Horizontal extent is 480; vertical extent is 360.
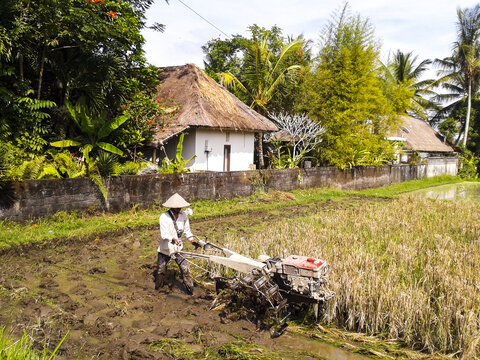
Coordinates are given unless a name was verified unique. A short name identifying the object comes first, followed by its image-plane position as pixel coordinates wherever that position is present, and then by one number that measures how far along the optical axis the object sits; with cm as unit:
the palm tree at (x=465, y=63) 3175
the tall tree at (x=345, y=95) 1973
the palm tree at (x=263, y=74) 1991
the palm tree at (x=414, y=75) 3453
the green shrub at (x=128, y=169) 1136
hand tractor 471
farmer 597
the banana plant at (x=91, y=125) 1140
